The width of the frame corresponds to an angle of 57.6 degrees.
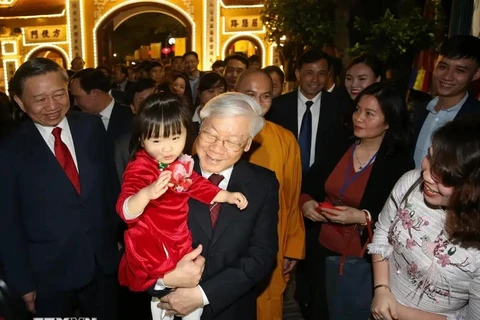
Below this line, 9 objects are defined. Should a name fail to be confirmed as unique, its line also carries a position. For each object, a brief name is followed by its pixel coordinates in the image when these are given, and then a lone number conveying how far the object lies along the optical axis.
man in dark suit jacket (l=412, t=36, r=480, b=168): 2.86
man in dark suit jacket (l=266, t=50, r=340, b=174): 3.73
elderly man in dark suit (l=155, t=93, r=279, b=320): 1.76
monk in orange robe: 2.61
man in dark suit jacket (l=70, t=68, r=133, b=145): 3.95
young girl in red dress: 1.74
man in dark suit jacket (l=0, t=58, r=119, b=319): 2.16
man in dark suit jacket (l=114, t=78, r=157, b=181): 2.84
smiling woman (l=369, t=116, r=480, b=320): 1.58
